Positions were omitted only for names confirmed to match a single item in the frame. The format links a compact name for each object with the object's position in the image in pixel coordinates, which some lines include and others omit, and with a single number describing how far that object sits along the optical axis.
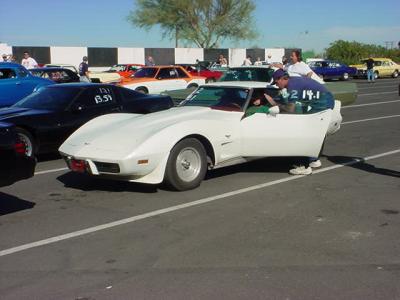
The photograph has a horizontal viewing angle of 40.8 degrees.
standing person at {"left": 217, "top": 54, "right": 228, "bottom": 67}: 28.35
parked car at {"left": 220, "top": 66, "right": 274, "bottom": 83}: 13.48
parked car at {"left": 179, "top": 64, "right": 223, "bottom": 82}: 25.33
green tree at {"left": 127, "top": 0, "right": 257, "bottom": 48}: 52.22
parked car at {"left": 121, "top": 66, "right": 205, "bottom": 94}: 17.45
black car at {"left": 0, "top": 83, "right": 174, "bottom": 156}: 8.46
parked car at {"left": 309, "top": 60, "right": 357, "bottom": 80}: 35.94
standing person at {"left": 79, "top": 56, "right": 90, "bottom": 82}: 20.42
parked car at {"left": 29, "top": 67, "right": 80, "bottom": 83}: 17.58
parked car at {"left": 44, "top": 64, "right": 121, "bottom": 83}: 21.81
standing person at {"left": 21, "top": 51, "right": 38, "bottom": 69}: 20.41
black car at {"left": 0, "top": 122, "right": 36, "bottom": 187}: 5.22
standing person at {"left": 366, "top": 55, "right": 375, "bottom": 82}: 34.09
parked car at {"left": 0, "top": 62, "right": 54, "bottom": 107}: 13.62
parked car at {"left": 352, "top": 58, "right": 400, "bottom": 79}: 38.57
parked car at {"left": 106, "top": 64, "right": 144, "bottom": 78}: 26.83
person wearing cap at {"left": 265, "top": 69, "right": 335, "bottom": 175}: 7.25
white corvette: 6.10
